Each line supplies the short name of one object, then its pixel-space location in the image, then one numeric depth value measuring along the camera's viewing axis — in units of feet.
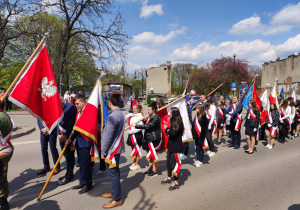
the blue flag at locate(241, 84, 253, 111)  25.95
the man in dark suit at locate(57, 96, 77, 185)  15.11
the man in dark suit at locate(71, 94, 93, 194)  13.89
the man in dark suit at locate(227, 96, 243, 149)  25.44
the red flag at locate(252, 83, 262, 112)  27.23
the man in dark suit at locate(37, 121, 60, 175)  16.79
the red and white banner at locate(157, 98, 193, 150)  17.43
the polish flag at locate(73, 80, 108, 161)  13.26
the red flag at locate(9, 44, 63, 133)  12.03
